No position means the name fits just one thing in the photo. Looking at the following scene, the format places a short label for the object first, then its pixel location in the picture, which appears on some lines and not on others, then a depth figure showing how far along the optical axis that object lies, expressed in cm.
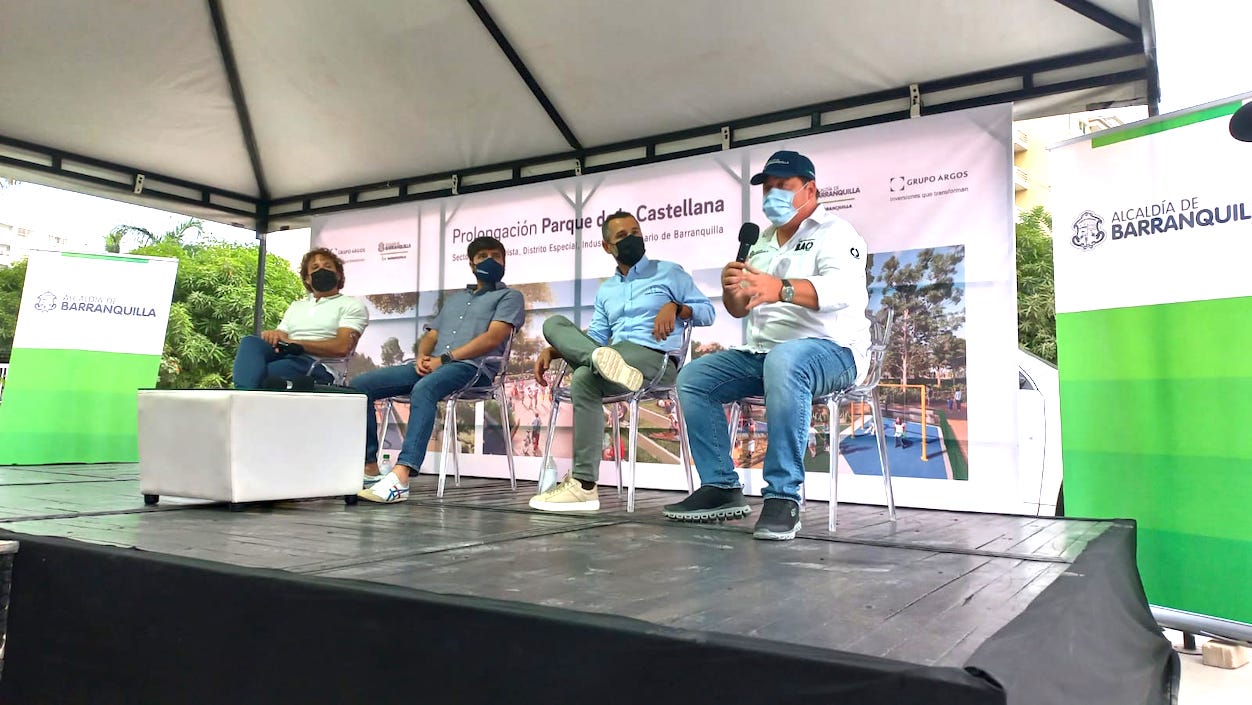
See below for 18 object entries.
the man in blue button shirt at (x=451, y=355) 334
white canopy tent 334
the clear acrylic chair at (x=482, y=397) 355
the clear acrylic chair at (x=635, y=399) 299
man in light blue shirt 288
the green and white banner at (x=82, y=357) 486
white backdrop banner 328
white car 321
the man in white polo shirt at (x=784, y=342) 229
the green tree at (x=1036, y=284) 1480
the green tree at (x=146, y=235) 1641
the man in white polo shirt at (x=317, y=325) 372
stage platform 97
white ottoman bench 261
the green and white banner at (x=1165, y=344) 231
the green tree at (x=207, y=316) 1439
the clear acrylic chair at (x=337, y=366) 399
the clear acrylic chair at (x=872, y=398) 251
